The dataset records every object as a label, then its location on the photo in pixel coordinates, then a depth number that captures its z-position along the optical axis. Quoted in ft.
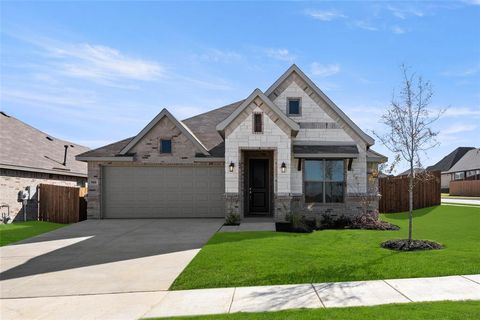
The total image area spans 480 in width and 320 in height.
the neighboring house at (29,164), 57.67
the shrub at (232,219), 49.11
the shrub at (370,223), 45.60
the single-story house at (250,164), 50.31
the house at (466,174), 121.51
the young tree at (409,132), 34.01
